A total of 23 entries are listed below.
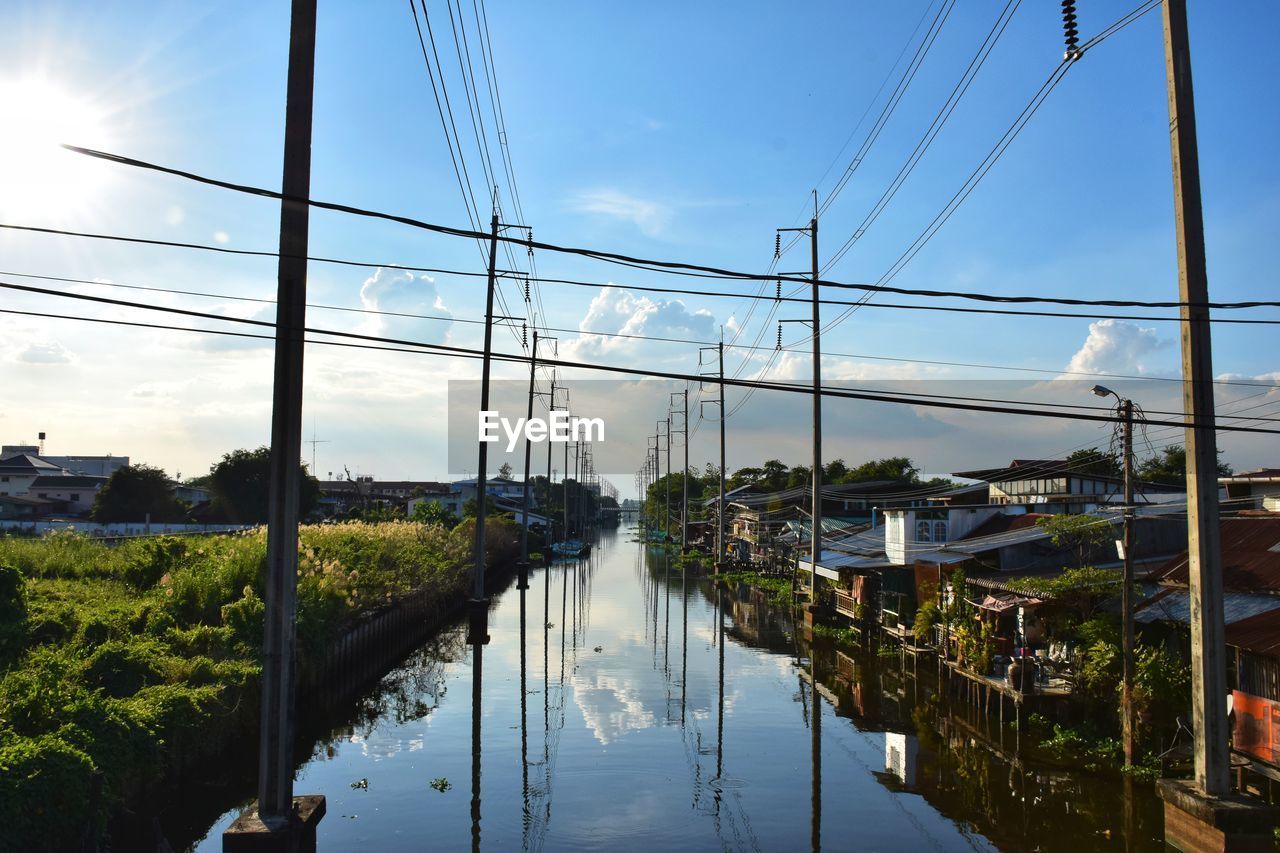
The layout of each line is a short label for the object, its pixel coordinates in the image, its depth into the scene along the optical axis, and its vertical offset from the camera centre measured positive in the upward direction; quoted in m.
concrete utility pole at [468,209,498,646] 34.38 -0.36
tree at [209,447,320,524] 70.94 +0.02
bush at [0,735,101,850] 9.61 -3.40
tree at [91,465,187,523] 67.38 -0.87
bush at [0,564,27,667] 15.71 -2.51
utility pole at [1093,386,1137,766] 15.35 -1.90
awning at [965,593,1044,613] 20.75 -2.65
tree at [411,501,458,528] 62.53 -1.96
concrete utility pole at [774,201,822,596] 35.56 +0.96
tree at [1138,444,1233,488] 55.22 +1.56
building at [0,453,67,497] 85.25 +1.09
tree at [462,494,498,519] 72.34 -1.81
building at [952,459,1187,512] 33.19 +0.23
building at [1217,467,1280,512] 25.24 +0.14
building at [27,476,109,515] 79.50 -0.64
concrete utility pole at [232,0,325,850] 10.39 -0.12
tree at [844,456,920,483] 89.44 +1.95
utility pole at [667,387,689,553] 80.50 -3.24
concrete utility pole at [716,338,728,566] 62.69 -3.21
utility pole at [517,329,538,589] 53.82 -1.53
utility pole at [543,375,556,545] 69.19 -0.68
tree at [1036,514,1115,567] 19.64 -0.81
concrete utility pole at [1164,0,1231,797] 11.48 +0.63
